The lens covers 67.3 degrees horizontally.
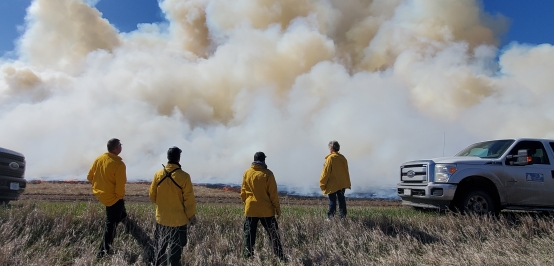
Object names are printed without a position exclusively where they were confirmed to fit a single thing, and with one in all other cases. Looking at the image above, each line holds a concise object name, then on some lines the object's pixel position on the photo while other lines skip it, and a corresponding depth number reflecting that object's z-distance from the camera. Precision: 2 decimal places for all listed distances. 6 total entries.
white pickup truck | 8.57
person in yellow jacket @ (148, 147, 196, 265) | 5.45
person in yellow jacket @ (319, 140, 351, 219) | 7.96
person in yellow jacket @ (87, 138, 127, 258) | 6.00
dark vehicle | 9.17
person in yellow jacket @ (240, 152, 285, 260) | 6.11
